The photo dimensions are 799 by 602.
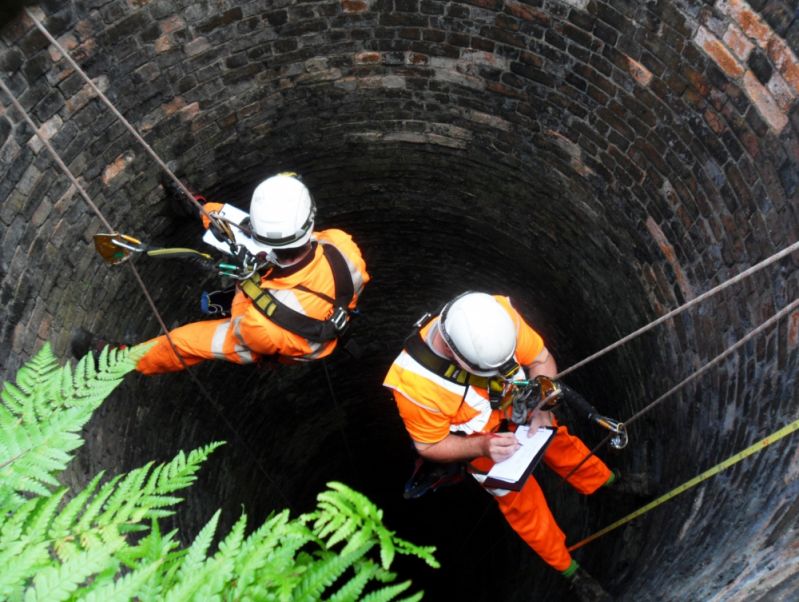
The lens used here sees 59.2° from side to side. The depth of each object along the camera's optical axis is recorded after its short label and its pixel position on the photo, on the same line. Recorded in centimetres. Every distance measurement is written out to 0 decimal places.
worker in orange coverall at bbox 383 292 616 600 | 373
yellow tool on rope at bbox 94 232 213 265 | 405
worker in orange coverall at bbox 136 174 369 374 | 413
